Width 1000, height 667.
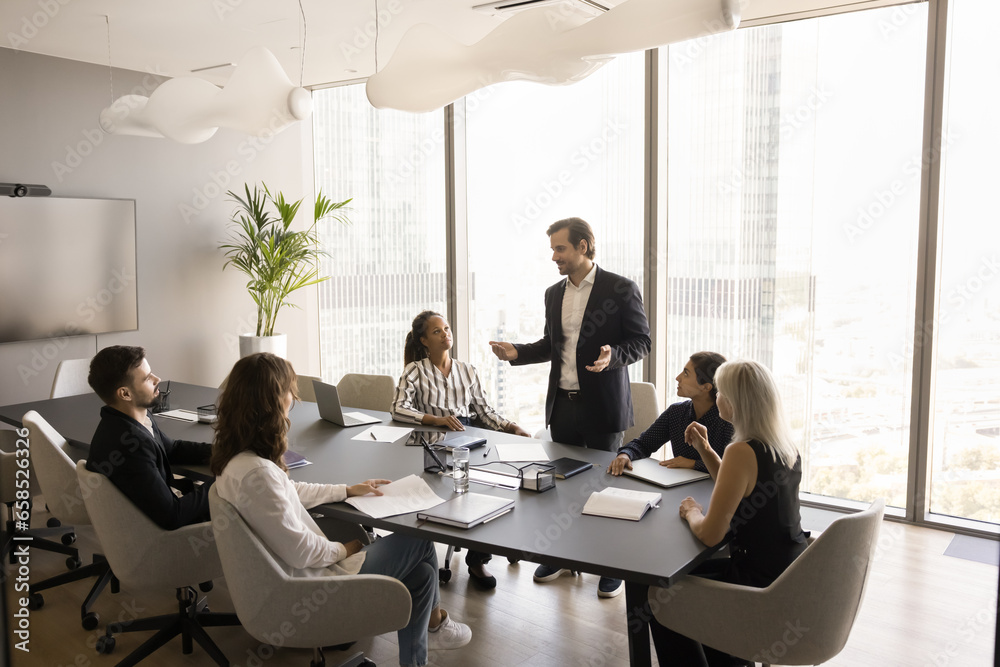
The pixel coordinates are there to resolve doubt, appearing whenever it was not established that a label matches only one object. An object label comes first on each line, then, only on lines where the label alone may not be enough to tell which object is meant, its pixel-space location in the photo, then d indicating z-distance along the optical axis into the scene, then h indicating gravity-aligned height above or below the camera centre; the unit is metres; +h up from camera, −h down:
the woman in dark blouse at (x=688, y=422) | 3.05 -0.63
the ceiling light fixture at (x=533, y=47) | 2.25 +0.73
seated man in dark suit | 2.77 -0.63
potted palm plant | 6.40 +0.17
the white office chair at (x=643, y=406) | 4.04 -0.72
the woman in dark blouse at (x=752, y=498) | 2.31 -0.69
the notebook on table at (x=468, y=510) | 2.50 -0.80
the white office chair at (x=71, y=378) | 5.04 -0.70
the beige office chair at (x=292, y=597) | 2.27 -0.98
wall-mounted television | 5.47 +0.04
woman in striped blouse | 3.98 -0.60
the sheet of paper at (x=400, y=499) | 2.65 -0.81
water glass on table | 2.82 -0.73
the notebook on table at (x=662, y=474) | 2.89 -0.79
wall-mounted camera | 5.35 +0.58
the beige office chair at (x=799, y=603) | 2.13 -0.95
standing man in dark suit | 3.81 -0.37
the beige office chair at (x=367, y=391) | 4.68 -0.74
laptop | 3.94 -0.70
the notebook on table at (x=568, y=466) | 3.01 -0.79
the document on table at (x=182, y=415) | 4.17 -0.78
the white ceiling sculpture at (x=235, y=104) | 3.28 +0.75
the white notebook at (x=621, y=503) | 2.56 -0.80
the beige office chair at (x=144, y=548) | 2.71 -1.00
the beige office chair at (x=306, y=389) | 4.91 -0.75
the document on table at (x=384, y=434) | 3.65 -0.78
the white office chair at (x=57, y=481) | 3.24 -0.89
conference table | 2.23 -0.82
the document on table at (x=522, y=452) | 3.27 -0.79
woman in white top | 2.35 -0.73
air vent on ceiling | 4.29 +1.53
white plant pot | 6.41 -0.60
